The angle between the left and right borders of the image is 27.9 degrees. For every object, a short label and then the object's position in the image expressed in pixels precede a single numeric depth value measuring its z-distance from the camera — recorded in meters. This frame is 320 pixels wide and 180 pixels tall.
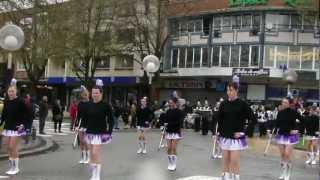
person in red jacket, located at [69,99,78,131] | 23.65
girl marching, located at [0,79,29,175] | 13.85
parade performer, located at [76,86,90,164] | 16.73
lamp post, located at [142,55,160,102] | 31.67
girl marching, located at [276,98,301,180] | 14.76
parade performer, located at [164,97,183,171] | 16.06
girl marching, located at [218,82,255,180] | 11.40
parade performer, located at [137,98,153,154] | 20.83
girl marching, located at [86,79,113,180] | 12.58
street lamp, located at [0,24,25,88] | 19.64
